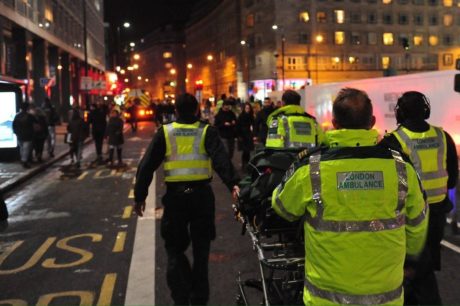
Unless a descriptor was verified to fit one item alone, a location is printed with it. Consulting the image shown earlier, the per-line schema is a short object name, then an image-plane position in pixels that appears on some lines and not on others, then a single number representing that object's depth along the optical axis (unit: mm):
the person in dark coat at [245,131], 14281
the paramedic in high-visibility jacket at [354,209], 2445
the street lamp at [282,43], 68375
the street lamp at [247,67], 77319
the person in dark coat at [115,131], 16469
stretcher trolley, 3691
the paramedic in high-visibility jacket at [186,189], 4582
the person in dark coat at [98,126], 18203
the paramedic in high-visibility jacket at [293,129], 7109
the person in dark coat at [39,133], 17219
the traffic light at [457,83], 7410
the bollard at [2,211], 6840
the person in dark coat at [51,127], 19128
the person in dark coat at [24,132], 15953
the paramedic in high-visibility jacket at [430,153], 4520
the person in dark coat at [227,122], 14047
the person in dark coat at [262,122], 13056
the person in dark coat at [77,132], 16547
